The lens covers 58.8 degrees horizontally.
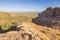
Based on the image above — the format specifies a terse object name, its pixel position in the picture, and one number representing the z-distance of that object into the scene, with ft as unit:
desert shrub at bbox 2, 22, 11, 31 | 52.42
